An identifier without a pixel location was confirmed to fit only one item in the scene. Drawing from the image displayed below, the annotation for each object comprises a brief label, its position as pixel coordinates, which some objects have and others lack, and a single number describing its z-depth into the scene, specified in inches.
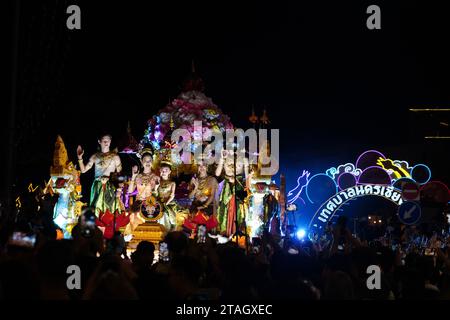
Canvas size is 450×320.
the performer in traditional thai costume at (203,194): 820.0
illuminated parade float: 793.6
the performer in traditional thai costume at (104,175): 807.7
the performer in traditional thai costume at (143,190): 791.7
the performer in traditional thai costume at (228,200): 831.8
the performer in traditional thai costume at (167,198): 796.0
